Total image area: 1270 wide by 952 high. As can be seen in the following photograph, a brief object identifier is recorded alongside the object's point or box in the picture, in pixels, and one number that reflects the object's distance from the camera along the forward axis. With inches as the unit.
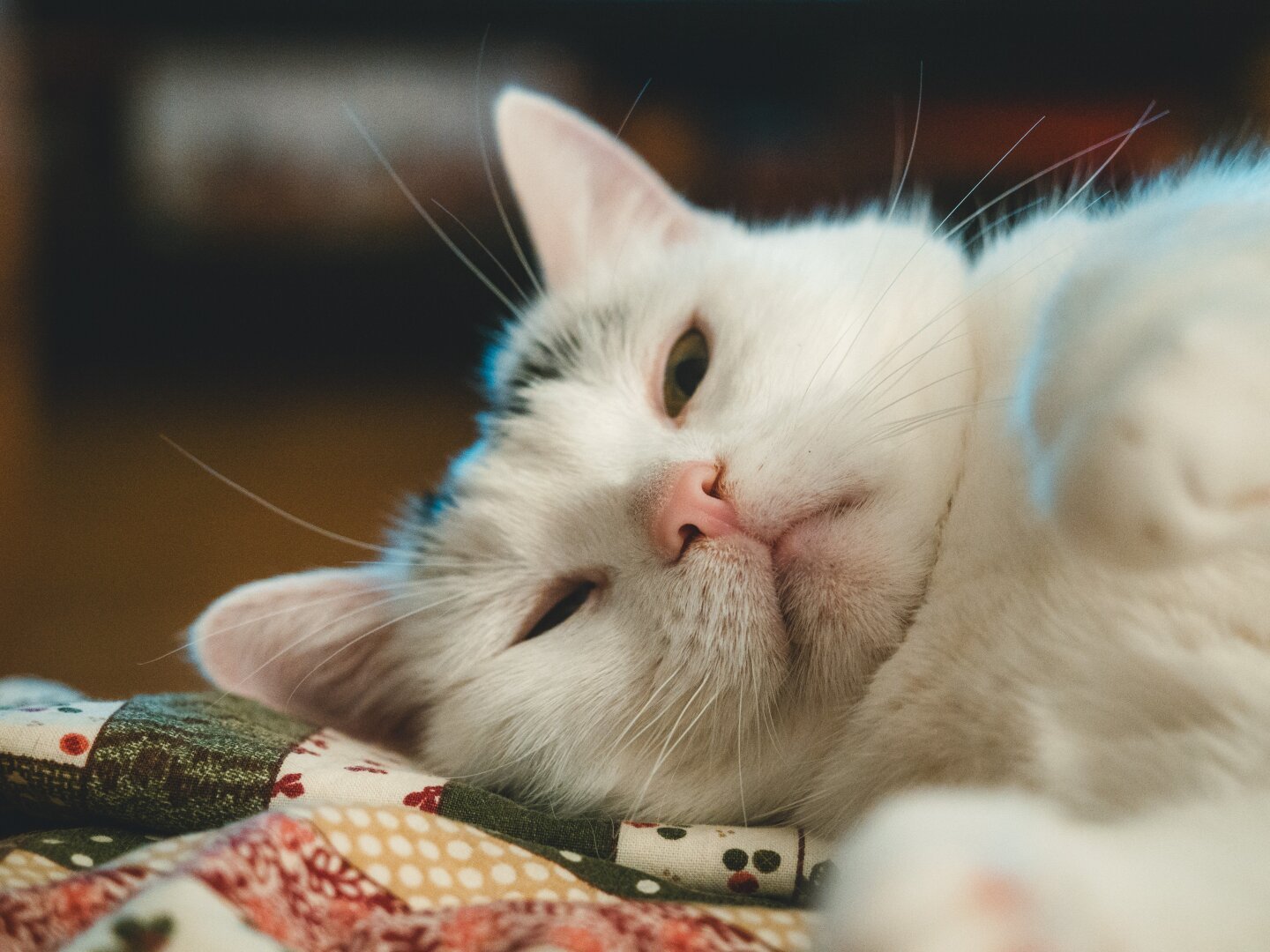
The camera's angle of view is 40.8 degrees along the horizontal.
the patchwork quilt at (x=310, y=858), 8.3
